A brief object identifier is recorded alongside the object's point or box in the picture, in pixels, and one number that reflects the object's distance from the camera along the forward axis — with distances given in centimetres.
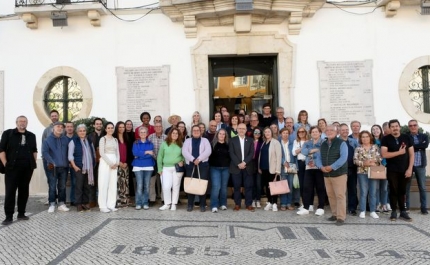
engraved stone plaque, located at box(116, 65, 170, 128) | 931
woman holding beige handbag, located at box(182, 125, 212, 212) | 711
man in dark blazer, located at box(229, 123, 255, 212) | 714
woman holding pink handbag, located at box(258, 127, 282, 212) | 712
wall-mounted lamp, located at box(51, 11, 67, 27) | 913
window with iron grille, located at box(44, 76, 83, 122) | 966
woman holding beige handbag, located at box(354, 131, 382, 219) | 659
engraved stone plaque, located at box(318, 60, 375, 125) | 909
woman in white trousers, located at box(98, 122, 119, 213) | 719
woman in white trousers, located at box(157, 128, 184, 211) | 730
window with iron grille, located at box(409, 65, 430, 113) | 919
